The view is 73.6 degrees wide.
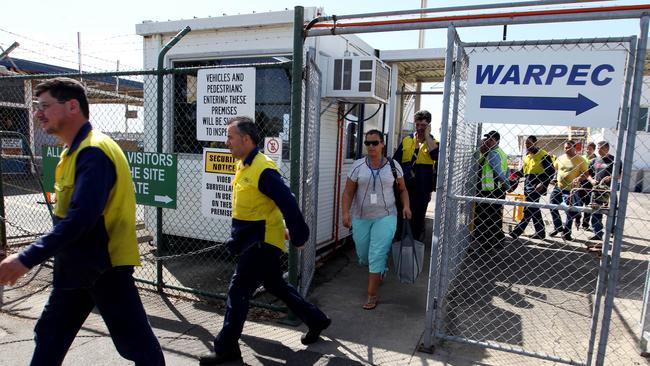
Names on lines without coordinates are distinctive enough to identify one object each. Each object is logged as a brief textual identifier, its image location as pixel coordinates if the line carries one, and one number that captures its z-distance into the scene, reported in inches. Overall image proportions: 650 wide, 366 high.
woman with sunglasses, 171.0
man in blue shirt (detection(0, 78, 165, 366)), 91.7
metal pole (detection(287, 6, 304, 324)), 146.9
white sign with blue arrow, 114.3
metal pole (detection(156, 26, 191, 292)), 165.3
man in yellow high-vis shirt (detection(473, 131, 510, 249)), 252.2
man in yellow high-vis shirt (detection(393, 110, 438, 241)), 223.5
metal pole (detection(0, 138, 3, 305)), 199.9
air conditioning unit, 212.7
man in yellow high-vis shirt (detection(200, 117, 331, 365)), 122.9
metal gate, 119.6
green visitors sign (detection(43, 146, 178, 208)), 168.2
